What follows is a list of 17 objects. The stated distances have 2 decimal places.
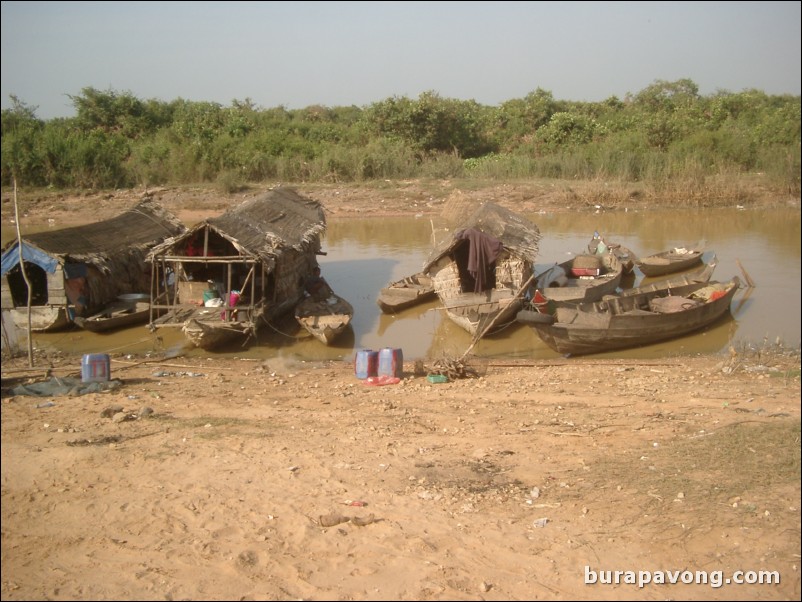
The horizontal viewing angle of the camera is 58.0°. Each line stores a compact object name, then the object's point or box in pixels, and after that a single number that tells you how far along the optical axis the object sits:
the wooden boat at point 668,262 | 16.89
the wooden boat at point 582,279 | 13.79
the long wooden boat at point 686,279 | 14.07
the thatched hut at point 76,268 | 13.52
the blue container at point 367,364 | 10.38
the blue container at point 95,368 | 9.79
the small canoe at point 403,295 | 14.77
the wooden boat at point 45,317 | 13.63
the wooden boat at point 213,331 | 12.02
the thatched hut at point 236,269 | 12.73
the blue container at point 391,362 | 10.29
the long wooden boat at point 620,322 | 11.47
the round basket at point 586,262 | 15.78
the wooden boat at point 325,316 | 12.70
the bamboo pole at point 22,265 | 10.68
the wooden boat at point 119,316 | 13.52
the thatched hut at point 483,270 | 13.07
